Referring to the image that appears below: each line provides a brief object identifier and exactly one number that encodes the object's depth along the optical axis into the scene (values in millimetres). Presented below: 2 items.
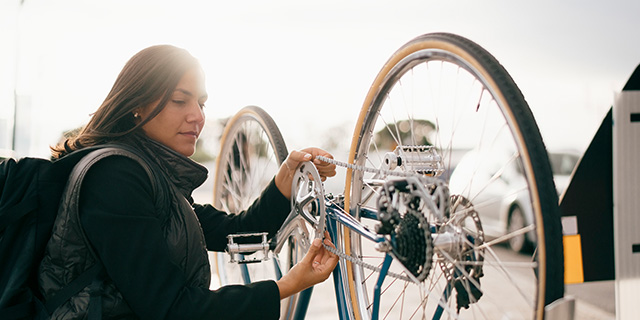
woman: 1466
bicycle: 1137
